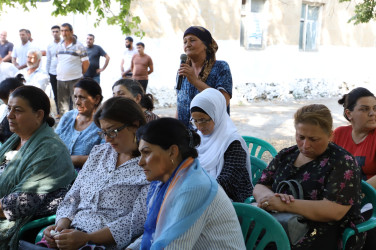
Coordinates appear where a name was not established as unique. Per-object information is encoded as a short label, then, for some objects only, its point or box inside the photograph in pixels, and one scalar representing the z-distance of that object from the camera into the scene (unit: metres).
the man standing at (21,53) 9.55
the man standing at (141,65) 9.79
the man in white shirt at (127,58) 10.21
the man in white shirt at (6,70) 7.35
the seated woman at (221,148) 2.92
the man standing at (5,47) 10.02
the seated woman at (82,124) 3.69
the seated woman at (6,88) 4.27
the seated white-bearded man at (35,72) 7.16
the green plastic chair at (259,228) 2.20
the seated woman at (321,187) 2.42
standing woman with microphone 3.72
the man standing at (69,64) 8.57
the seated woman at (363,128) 3.44
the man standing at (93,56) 9.76
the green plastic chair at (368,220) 2.53
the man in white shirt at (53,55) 9.20
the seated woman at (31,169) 2.78
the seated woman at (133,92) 4.16
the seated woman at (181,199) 1.83
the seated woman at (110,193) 2.46
